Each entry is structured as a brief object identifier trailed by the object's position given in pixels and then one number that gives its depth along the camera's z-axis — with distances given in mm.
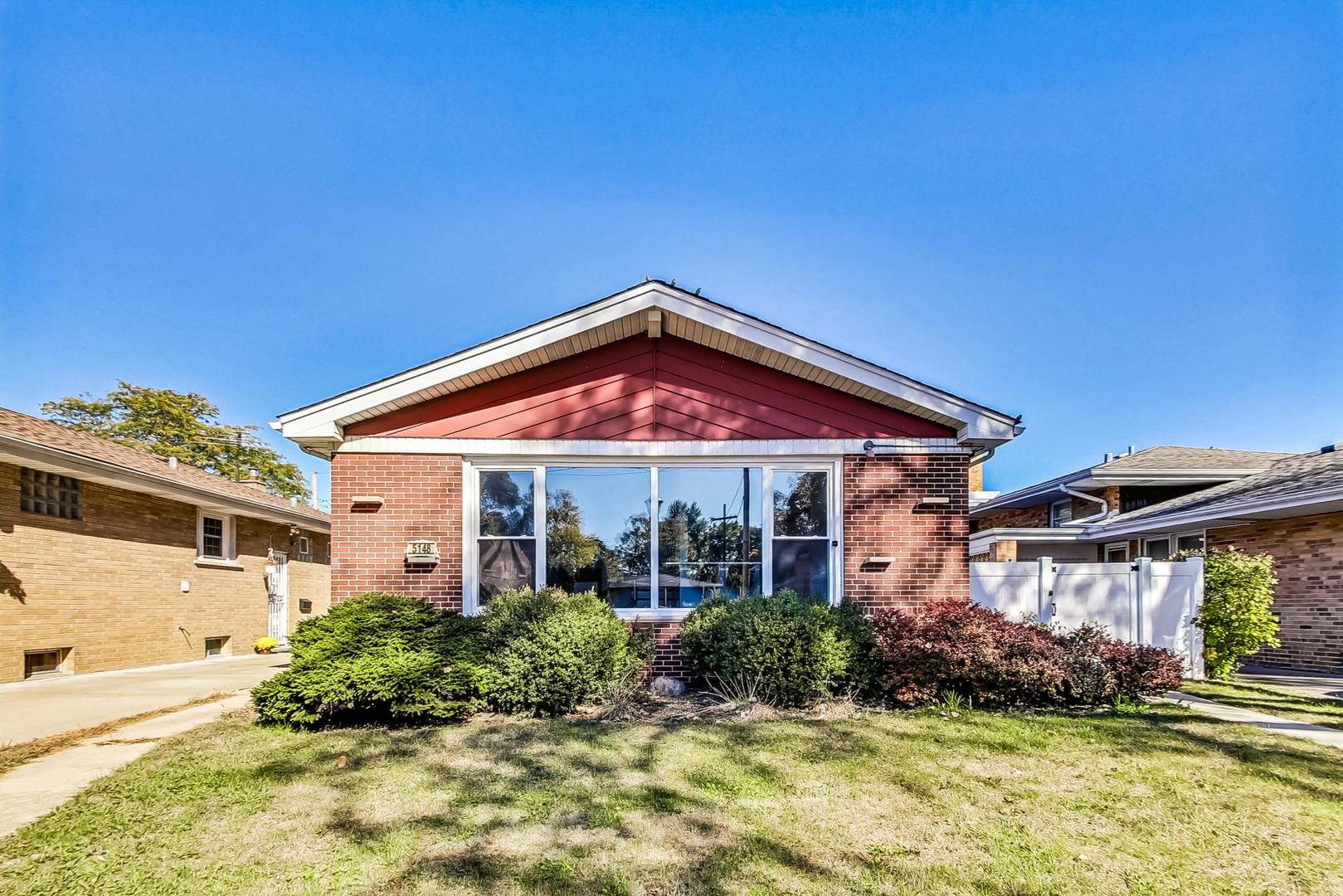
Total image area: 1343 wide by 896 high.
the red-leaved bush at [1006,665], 6613
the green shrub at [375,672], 6039
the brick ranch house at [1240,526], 11078
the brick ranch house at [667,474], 8062
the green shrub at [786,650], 6730
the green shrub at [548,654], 6480
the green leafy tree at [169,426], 27141
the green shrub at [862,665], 6895
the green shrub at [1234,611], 9469
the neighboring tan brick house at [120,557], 10031
